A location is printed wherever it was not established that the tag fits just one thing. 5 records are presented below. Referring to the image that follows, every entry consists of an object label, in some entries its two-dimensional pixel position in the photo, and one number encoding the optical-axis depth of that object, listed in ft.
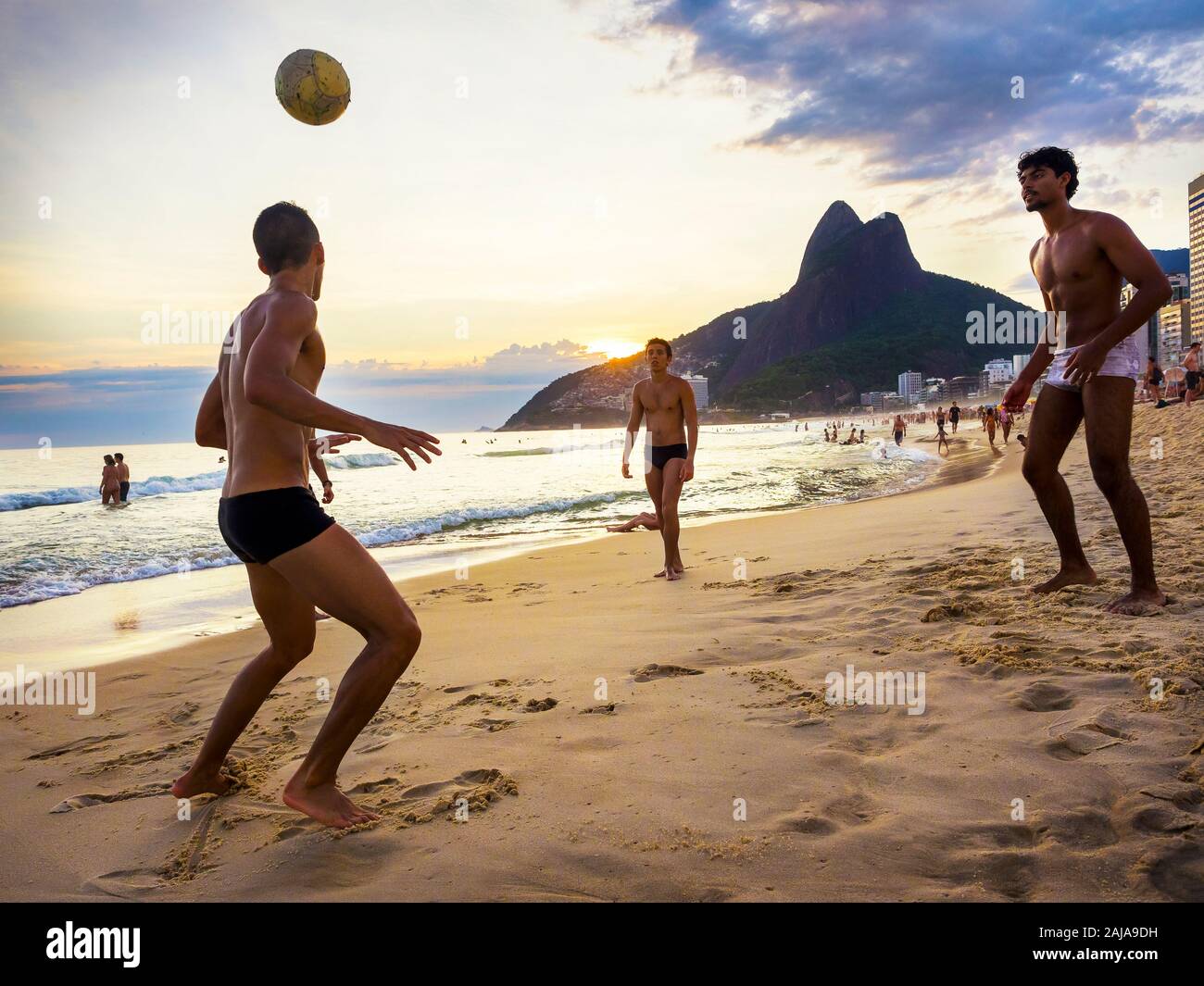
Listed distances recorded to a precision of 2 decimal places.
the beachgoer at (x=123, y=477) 69.70
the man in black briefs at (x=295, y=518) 8.25
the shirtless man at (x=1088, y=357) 14.26
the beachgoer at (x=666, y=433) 24.11
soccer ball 14.14
